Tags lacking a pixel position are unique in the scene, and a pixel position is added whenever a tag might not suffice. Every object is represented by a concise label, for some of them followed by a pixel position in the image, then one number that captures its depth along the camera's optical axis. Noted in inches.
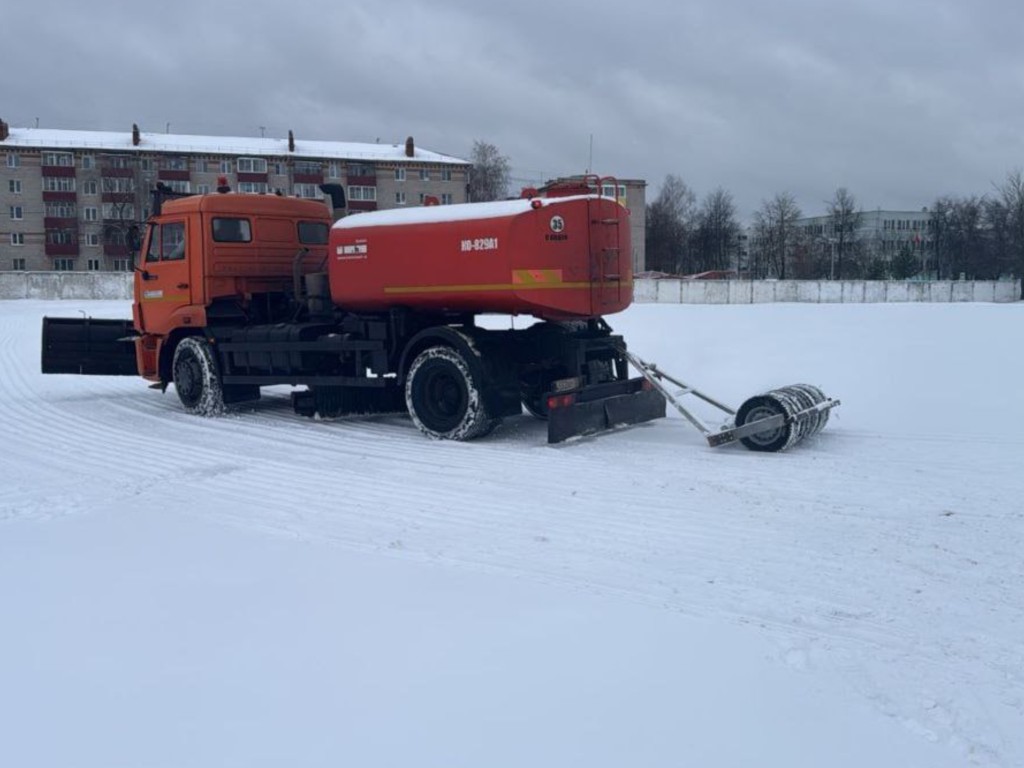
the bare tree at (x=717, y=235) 3430.1
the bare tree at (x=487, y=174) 2940.5
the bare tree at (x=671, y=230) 3518.7
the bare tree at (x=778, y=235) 2977.4
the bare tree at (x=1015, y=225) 2591.0
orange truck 391.9
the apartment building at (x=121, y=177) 2898.6
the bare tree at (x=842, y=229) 2940.5
